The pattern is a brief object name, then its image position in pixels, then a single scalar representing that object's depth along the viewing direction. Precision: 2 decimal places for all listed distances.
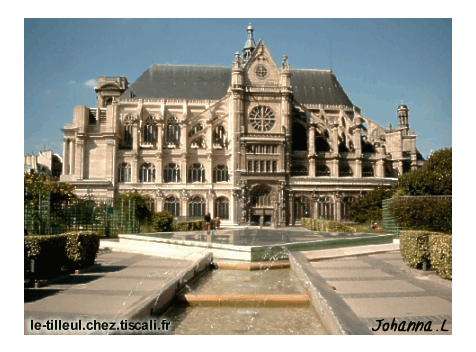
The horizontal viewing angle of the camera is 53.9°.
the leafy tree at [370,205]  48.16
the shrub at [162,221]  32.15
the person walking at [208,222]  29.82
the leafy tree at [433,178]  37.44
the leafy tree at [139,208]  29.49
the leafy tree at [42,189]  22.16
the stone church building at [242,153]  57.12
